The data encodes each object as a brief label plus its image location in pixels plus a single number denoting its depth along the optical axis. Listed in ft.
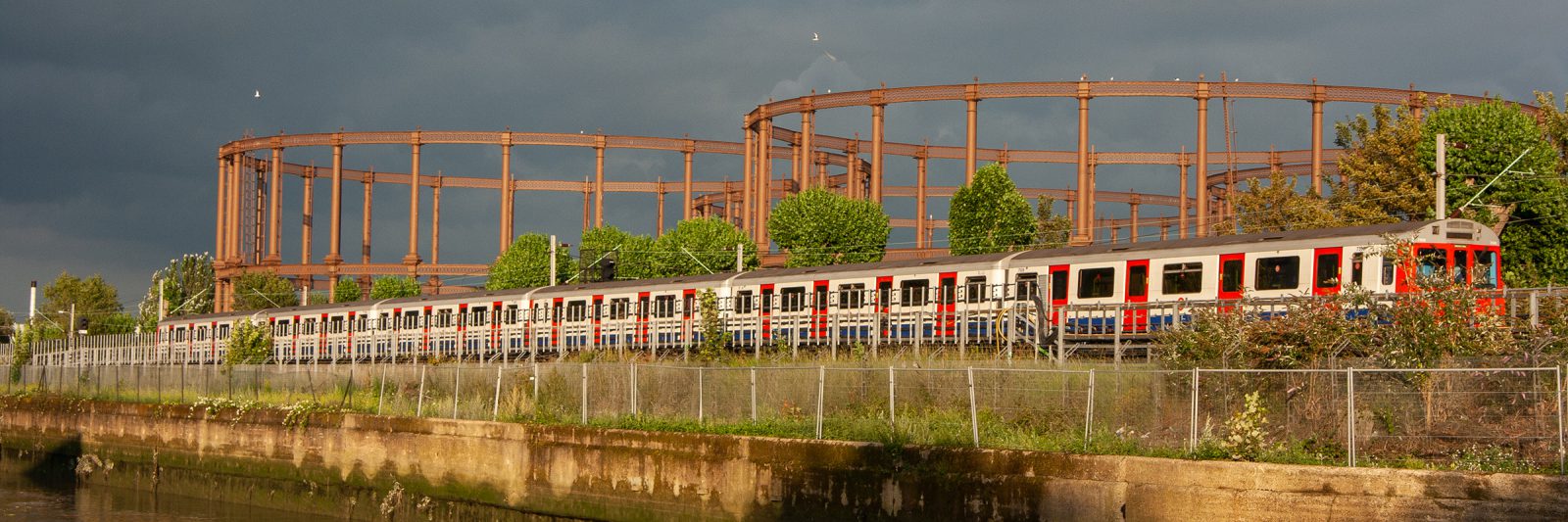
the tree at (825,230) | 225.35
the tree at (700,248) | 252.01
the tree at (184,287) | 412.16
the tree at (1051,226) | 300.96
